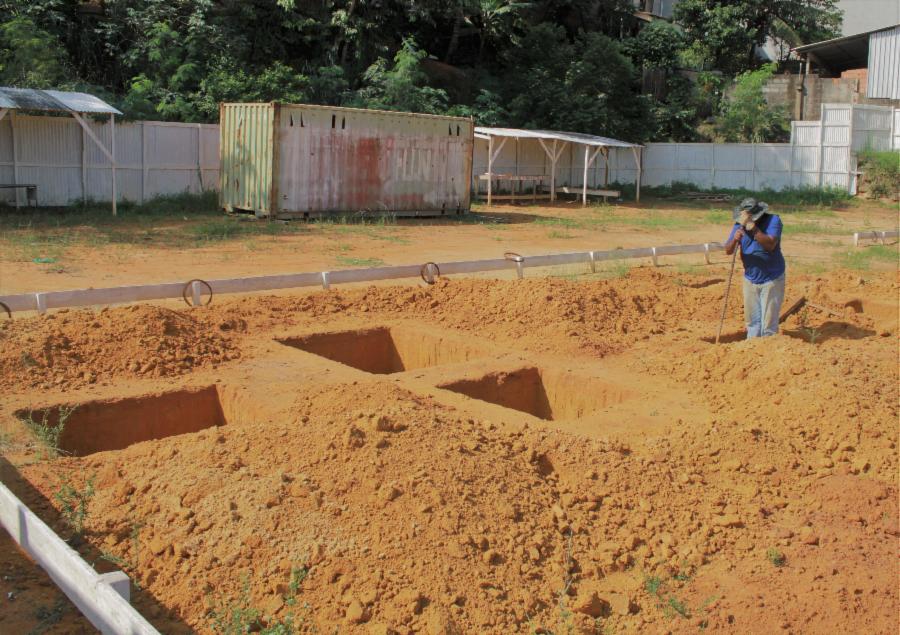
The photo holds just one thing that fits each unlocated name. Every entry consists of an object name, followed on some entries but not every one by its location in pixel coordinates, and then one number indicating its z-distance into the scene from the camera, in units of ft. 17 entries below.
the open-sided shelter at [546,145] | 95.61
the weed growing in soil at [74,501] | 16.03
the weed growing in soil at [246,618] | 13.28
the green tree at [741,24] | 126.62
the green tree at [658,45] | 130.41
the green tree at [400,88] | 98.53
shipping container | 66.49
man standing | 29.50
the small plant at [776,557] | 16.83
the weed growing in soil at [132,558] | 14.89
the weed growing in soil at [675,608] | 15.14
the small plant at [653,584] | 15.69
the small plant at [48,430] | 19.51
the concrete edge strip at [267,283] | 29.45
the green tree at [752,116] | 117.80
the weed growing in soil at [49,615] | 12.96
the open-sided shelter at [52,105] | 59.93
